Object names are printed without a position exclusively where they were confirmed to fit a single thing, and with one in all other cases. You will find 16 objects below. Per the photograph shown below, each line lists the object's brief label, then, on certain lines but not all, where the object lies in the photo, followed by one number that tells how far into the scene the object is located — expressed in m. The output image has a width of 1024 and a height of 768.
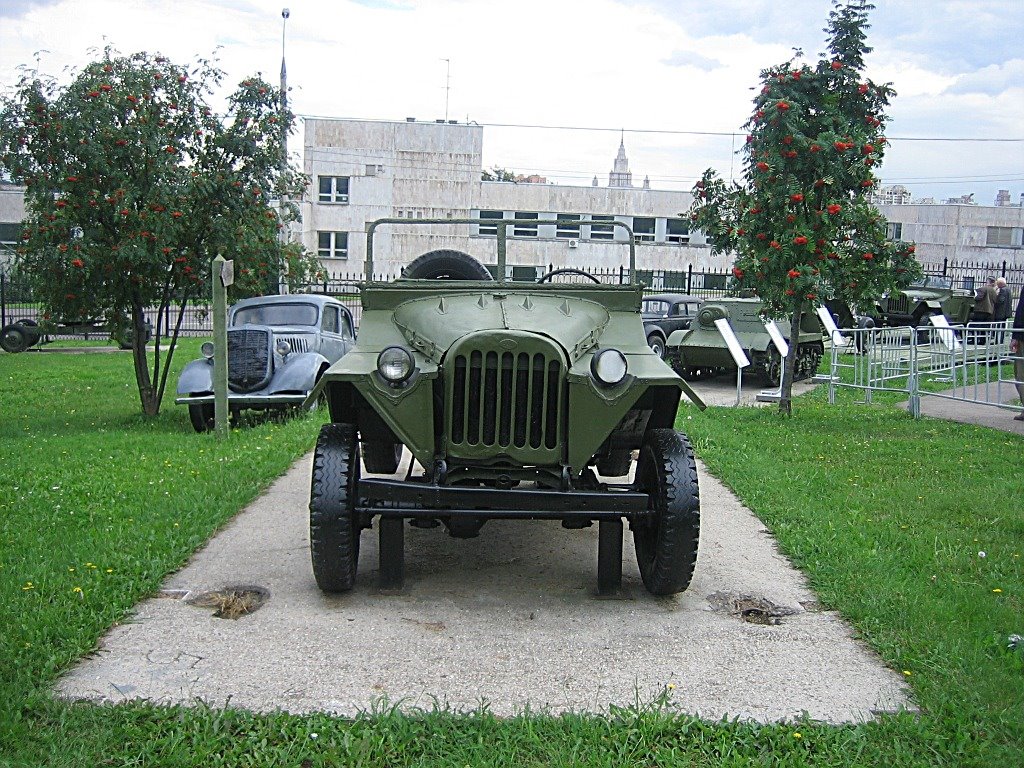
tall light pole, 12.31
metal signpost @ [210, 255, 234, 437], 10.23
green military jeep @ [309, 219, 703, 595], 5.17
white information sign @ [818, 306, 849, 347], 13.79
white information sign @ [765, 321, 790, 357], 13.45
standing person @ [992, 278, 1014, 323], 15.21
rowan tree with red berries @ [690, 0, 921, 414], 11.40
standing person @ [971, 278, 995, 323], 22.43
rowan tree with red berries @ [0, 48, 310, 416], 11.21
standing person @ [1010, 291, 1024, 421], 11.43
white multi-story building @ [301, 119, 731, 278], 37.78
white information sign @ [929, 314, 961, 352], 12.67
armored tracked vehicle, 16.88
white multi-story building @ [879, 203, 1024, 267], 45.56
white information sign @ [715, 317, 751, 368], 13.44
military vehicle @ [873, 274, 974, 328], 24.48
